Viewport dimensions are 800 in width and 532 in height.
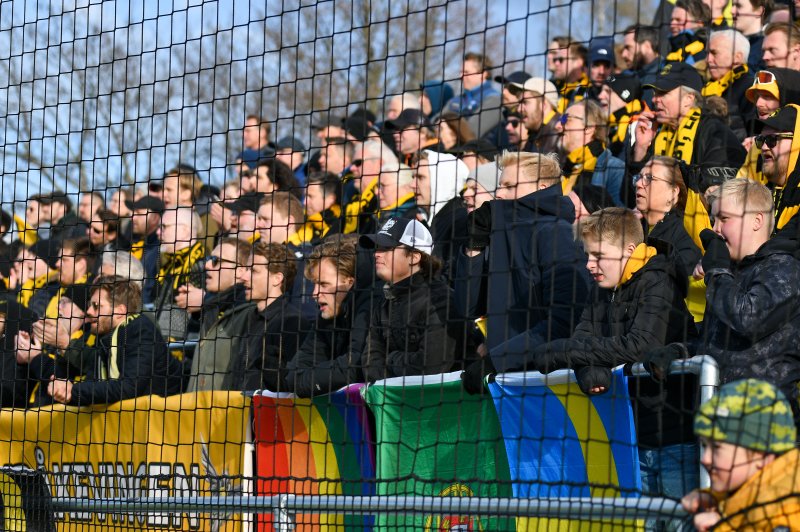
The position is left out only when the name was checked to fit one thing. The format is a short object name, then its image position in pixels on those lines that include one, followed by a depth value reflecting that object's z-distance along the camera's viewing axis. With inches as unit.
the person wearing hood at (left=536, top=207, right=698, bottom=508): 338.0
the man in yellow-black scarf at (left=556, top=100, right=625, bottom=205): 529.7
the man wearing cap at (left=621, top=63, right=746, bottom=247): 455.5
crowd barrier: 341.1
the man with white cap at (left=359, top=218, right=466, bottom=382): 419.2
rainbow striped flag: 408.5
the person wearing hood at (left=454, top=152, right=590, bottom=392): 399.9
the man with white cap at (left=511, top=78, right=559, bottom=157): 601.9
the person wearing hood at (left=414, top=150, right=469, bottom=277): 505.0
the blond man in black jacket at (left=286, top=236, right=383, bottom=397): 442.9
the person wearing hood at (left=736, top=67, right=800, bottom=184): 461.4
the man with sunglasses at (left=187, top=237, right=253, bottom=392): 505.7
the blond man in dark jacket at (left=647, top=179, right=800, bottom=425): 323.3
